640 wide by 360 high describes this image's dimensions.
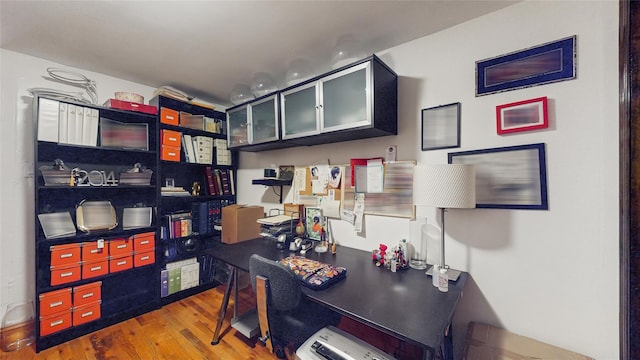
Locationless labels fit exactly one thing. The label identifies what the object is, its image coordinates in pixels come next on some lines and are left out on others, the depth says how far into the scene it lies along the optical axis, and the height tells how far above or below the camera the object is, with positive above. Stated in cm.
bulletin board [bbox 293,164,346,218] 210 -7
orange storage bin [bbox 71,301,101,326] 192 -110
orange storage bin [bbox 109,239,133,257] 210 -61
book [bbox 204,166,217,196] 284 -1
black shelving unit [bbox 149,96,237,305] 248 -32
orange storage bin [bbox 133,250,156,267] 223 -75
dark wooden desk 94 -59
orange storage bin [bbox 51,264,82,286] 184 -75
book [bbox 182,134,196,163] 263 +35
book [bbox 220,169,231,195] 296 -3
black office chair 125 -76
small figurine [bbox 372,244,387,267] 162 -52
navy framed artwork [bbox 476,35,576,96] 126 +65
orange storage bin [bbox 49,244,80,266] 184 -59
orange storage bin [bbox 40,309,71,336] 178 -110
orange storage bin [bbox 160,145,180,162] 241 +28
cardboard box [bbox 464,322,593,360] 120 -88
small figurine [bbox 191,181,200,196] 282 -11
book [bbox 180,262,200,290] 254 -105
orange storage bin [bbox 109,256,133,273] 210 -76
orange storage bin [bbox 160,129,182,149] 242 +44
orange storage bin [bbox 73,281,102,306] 193 -95
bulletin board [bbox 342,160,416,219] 173 -11
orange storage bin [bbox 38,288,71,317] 179 -94
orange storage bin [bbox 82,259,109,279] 197 -76
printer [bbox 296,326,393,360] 116 -85
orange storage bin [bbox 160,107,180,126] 242 +66
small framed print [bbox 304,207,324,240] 212 -38
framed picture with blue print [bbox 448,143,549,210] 132 +3
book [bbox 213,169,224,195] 291 -1
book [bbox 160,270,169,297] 239 -105
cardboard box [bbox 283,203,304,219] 231 -29
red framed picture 131 +37
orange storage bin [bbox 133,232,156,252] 223 -59
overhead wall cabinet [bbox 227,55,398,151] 158 +56
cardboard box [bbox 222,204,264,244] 238 -45
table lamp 126 -3
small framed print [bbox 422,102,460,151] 156 +37
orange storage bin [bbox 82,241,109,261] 197 -61
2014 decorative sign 202 +1
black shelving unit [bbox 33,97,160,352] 183 -56
